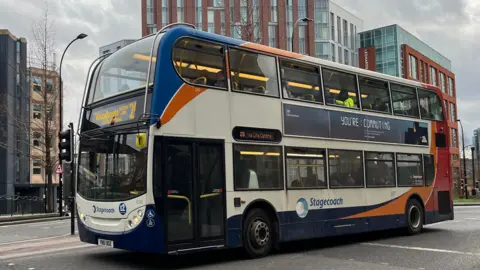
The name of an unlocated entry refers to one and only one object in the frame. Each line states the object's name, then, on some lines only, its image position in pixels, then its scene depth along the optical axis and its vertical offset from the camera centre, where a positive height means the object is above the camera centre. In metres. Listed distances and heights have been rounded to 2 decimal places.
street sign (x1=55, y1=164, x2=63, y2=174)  27.76 +0.36
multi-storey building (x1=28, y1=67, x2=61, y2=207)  33.25 +4.83
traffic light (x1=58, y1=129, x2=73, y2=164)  14.29 +0.85
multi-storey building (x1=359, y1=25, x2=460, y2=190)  73.56 +16.52
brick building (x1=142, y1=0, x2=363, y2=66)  67.12 +20.18
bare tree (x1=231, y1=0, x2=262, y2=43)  23.25 +6.76
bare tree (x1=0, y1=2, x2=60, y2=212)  33.06 +4.65
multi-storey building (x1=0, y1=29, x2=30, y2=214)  47.84 +7.40
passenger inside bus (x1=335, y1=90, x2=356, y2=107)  13.06 +1.75
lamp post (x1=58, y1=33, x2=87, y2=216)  29.78 +5.07
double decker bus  9.27 +0.47
